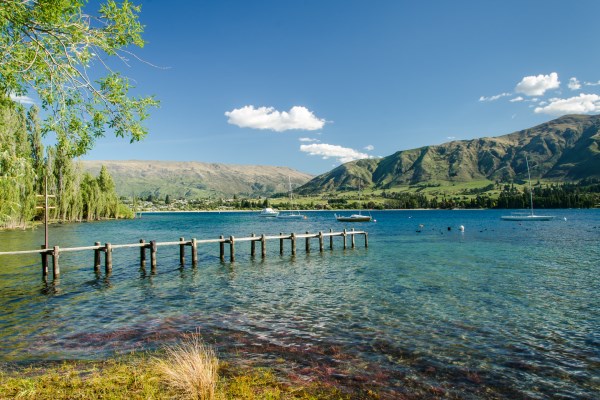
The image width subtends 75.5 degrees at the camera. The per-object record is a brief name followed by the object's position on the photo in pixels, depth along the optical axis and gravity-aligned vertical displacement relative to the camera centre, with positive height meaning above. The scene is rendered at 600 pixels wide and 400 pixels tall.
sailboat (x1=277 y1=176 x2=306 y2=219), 175.12 -5.61
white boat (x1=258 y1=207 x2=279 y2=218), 194.26 -4.26
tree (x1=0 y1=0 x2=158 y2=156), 9.82 +4.06
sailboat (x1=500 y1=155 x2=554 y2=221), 121.34 -6.04
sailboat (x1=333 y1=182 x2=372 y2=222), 127.59 -5.09
